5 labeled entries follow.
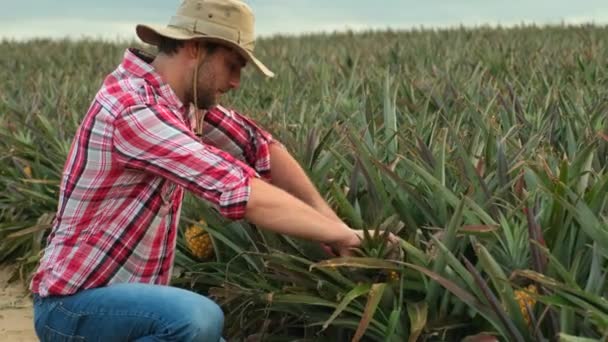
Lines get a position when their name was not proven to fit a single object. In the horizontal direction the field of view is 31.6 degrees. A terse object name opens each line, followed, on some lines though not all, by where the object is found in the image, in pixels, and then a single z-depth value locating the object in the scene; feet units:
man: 10.11
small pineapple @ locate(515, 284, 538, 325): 9.90
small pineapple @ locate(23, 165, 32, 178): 20.82
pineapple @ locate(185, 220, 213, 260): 14.15
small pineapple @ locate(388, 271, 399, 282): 11.21
